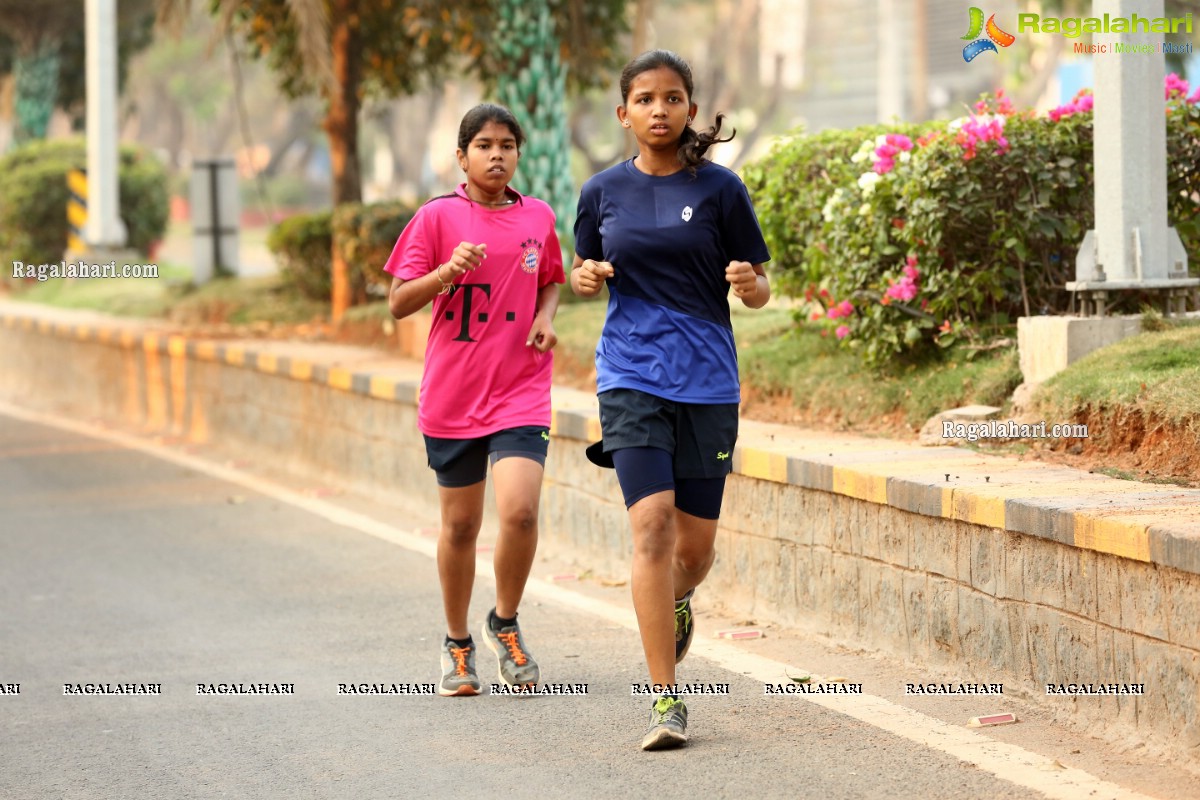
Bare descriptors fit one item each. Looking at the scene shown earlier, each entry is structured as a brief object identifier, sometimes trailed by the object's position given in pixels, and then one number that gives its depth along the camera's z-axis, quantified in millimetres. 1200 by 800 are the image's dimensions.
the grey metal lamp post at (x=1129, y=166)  15578
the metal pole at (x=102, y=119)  41187
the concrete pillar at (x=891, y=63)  59219
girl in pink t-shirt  12367
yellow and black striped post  48469
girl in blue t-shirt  11047
